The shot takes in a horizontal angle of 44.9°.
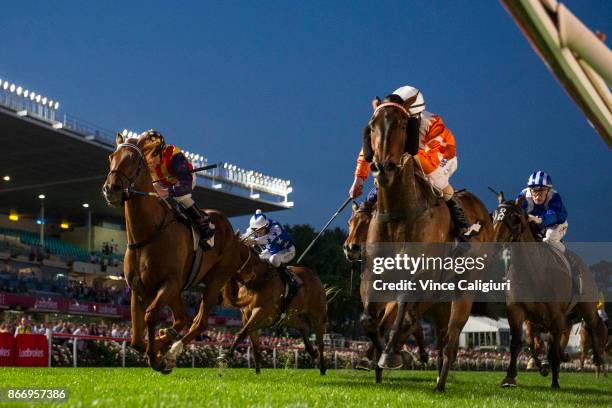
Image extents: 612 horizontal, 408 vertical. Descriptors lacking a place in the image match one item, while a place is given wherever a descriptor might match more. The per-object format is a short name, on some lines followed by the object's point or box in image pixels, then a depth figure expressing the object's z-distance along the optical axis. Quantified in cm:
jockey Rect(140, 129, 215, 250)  1001
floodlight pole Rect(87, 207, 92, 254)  6372
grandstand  4175
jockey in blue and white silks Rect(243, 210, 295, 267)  1591
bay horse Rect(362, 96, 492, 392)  713
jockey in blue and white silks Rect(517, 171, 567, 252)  1219
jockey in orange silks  833
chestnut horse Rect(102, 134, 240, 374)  868
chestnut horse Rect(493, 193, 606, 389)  1095
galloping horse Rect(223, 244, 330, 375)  1450
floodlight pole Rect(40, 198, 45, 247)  5456
